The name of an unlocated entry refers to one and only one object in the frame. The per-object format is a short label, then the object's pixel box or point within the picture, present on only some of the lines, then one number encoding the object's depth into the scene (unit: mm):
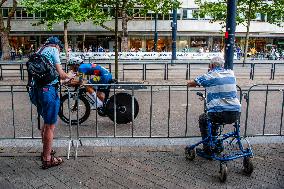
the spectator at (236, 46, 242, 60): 42103
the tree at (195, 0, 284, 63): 31172
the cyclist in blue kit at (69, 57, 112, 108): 8870
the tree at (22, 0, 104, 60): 30531
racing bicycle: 8773
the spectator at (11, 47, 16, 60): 41394
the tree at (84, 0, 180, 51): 28041
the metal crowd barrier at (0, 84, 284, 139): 8477
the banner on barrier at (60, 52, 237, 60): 37500
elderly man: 5980
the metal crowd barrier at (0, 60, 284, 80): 18656
